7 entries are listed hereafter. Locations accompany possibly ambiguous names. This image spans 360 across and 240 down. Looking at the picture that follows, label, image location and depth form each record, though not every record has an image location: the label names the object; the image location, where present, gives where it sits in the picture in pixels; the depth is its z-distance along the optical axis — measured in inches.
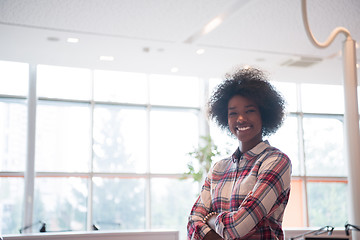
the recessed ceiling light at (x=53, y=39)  270.8
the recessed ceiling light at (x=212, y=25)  250.0
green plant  365.6
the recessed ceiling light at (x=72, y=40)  273.4
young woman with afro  77.0
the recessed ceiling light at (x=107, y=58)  310.2
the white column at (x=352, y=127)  98.6
